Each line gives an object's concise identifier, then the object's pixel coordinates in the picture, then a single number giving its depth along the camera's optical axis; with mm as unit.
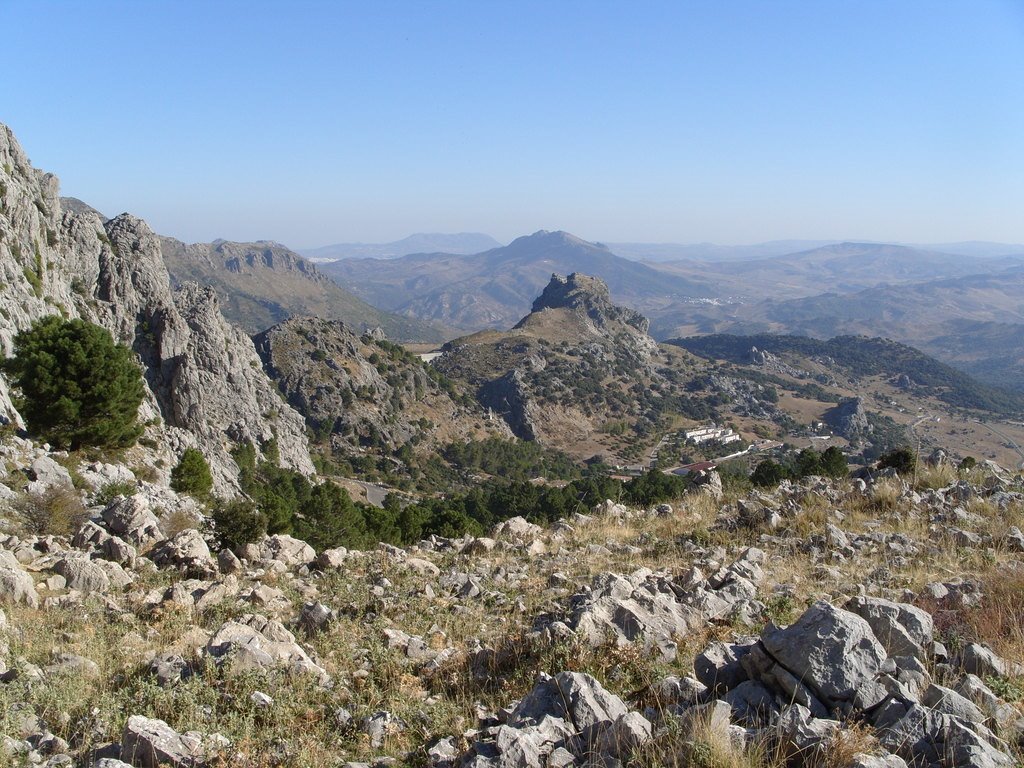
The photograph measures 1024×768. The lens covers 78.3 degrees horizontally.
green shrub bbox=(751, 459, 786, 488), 24367
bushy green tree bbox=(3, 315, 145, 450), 23086
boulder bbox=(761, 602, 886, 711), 4523
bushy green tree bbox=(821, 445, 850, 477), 31300
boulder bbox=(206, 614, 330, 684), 6055
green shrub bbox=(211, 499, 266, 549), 12703
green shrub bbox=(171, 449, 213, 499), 26531
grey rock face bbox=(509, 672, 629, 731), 4590
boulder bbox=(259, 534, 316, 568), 11305
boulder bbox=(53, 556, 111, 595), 9047
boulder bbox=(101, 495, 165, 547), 12008
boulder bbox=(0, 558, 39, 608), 8016
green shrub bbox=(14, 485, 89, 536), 12805
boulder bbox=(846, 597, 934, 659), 5254
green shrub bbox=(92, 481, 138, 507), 16422
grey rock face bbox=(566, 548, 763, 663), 6324
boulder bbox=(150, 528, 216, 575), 10250
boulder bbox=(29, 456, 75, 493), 16734
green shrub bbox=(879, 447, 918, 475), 16844
